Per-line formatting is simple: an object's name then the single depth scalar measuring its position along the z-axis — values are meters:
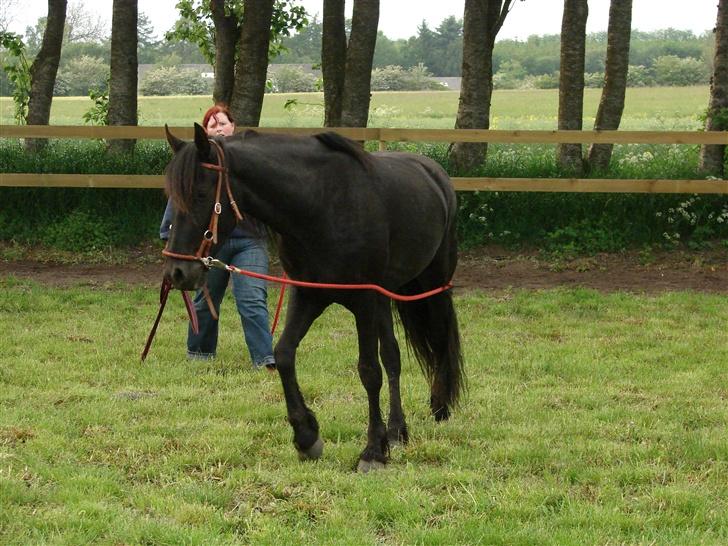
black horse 9.87
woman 15.54
